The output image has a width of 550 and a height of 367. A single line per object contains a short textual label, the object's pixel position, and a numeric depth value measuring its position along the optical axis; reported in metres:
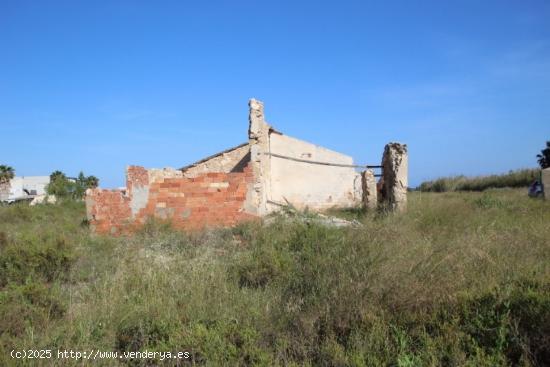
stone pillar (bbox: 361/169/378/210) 14.15
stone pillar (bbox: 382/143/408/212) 10.91
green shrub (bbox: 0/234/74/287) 5.17
